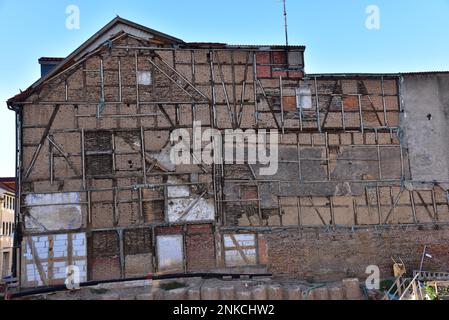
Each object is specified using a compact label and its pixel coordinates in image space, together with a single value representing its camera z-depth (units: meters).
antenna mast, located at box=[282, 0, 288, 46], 16.76
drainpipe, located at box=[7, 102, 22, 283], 14.35
